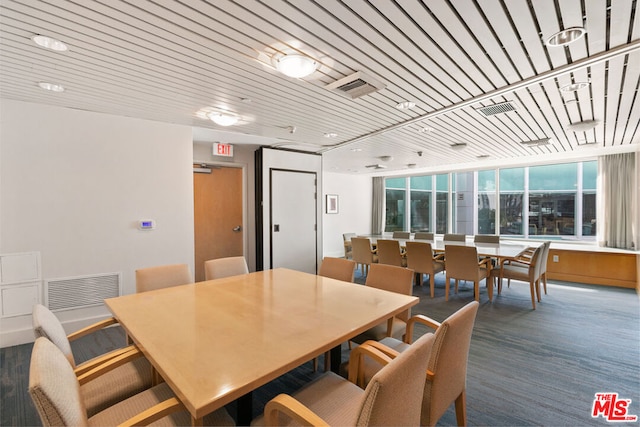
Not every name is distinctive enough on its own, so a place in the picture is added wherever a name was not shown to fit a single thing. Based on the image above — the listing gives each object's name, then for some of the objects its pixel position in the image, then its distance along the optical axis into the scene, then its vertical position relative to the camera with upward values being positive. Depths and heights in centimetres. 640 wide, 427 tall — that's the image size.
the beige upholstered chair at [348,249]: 688 -94
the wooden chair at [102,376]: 147 -93
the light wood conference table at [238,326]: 116 -63
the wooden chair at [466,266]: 430 -85
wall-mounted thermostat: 370 -15
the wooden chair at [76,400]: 98 -72
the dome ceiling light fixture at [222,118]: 335 +106
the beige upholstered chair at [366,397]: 95 -74
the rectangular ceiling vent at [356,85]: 253 +113
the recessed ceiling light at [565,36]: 187 +112
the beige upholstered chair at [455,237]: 634 -60
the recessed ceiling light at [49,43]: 192 +113
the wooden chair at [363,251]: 578 -82
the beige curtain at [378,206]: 968 +12
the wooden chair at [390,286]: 225 -64
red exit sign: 495 +105
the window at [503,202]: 654 +20
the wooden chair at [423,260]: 483 -84
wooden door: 507 -6
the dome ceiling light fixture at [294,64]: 212 +107
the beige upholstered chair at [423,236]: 671 -60
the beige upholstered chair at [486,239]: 592 -59
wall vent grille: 325 -89
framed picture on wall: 859 +22
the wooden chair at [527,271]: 419 -92
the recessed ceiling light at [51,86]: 265 +115
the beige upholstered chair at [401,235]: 711 -61
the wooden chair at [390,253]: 512 -75
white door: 538 -18
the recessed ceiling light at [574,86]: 267 +112
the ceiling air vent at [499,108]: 322 +114
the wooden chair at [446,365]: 141 -78
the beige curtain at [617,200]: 555 +17
